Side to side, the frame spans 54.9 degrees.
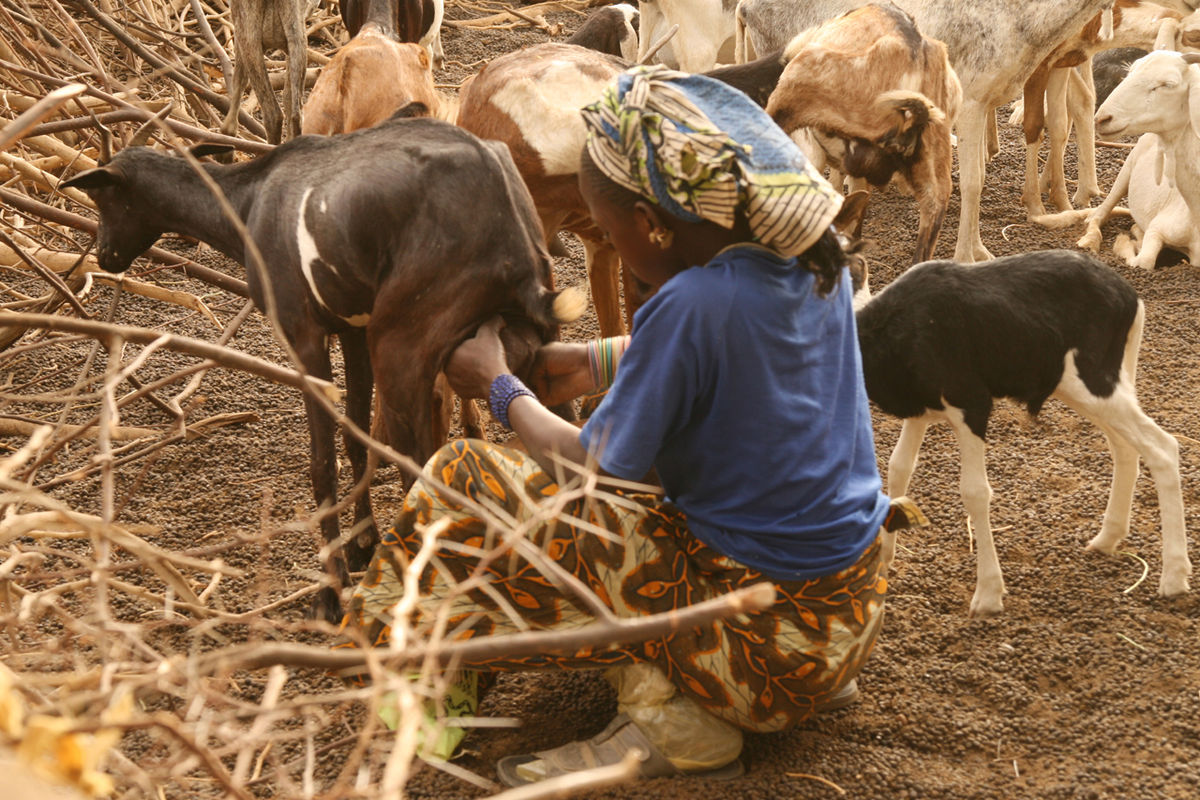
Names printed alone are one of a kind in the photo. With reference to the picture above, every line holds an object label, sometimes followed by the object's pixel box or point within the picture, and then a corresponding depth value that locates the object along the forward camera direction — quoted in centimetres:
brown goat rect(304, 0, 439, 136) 525
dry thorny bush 140
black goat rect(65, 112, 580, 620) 327
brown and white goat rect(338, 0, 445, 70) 698
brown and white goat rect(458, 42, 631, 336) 487
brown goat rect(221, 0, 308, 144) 671
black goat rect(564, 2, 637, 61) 790
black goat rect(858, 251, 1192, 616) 347
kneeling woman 236
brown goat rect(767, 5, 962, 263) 528
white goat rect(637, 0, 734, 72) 847
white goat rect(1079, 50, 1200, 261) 605
